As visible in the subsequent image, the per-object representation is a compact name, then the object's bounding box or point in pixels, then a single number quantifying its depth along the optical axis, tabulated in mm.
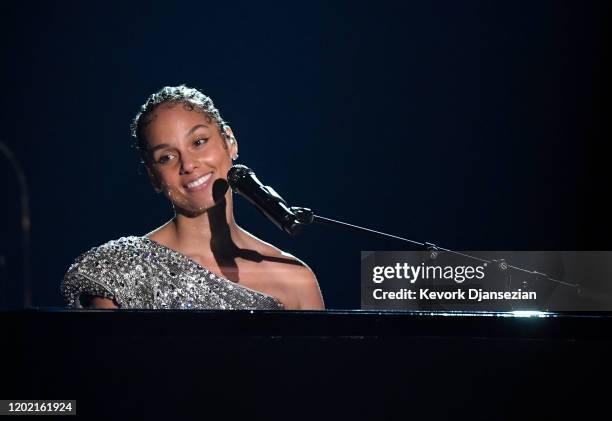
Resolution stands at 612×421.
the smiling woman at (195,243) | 8809
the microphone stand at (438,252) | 8604
